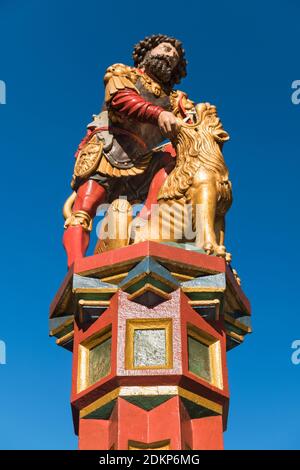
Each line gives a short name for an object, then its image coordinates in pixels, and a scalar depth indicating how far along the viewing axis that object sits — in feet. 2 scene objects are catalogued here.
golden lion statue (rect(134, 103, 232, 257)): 26.30
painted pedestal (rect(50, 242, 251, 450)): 23.18
